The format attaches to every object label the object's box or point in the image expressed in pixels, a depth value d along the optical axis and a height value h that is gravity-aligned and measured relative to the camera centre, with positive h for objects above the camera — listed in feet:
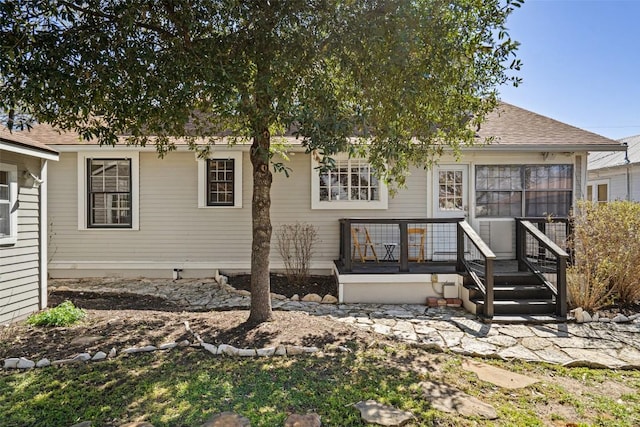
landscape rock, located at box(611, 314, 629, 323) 18.25 -5.56
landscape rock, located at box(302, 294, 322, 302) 22.34 -5.56
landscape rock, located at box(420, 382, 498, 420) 9.96 -5.67
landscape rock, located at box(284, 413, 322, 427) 9.15 -5.52
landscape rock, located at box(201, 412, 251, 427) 9.11 -5.51
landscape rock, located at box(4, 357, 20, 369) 12.59 -5.50
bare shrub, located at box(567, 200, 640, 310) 19.29 -2.66
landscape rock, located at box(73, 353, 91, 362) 13.05 -5.48
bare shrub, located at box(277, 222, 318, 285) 26.01 -2.84
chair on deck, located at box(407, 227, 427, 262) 26.16 -2.28
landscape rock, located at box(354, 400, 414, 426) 9.41 -5.59
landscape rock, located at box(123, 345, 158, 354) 13.69 -5.44
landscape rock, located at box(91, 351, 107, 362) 13.14 -5.47
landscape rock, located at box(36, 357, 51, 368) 12.62 -5.52
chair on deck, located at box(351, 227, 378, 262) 26.66 -2.37
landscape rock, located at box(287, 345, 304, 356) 13.71 -5.45
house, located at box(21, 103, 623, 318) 27.14 +0.50
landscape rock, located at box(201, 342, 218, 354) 13.60 -5.37
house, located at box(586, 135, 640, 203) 43.39 +4.73
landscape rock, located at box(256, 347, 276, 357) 13.48 -5.42
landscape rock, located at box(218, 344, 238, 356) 13.48 -5.37
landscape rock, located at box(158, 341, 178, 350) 14.04 -5.43
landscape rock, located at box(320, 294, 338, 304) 22.08 -5.60
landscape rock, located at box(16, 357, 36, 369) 12.58 -5.53
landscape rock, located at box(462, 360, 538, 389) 11.88 -5.79
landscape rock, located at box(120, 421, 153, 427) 9.02 -5.49
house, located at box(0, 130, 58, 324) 16.97 -0.85
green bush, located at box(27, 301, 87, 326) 16.31 -5.07
